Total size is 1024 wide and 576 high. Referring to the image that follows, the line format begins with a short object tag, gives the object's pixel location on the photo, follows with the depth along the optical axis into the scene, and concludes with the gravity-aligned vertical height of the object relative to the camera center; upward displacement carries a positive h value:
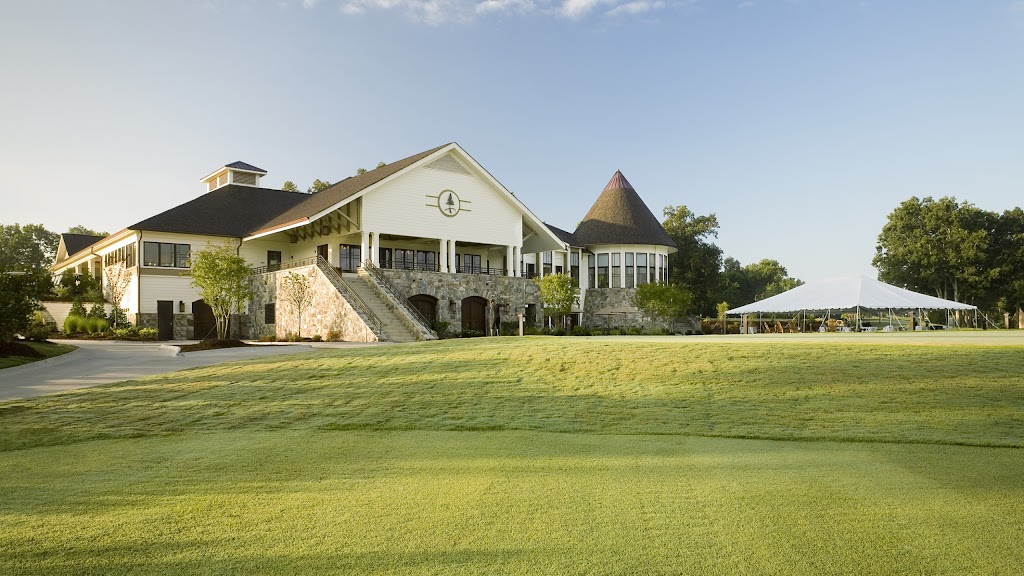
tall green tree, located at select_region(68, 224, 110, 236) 79.62 +10.02
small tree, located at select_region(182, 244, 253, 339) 26.06 +1.50
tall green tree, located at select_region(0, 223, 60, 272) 71.44 +7.76
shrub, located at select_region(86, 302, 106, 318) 36.72 +0.41
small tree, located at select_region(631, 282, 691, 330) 38.03 +0.76
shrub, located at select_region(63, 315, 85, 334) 34.91 -0.24
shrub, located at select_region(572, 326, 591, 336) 35.72 -0.82
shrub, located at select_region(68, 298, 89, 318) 37.17 +0.58
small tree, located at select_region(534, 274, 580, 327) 35.03 +1.07
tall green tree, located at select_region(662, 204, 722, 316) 53.62 +4.11
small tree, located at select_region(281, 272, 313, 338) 29.80 +1.06
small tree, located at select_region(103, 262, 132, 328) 35.50 +1.74
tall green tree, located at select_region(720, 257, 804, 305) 91.88 +4.61
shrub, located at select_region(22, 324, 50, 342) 24.58 -0.51
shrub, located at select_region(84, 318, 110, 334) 34.34 -0.29
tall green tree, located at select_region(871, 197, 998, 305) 53.50 +4.74
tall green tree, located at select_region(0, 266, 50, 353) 18.27 +0.51
